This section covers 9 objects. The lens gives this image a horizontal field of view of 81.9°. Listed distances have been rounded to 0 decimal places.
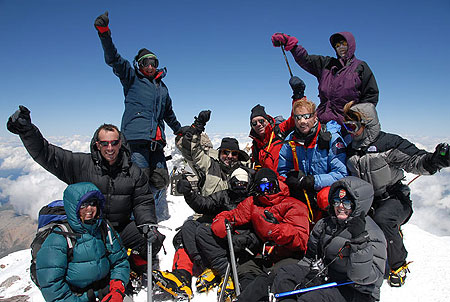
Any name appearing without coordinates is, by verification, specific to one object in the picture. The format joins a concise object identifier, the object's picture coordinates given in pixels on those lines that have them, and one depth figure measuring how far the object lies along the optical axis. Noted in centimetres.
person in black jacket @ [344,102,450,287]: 375
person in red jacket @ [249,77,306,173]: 503
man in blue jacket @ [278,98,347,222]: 413
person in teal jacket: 285
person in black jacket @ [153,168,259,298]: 382
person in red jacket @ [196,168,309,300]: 368
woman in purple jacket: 478
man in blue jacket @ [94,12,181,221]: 566
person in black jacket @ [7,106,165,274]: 382
